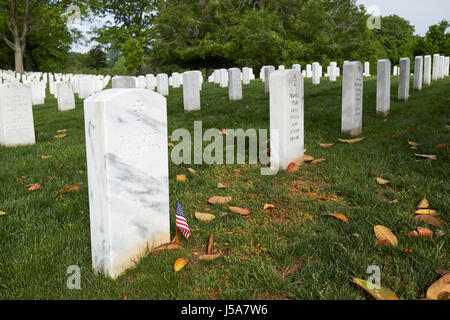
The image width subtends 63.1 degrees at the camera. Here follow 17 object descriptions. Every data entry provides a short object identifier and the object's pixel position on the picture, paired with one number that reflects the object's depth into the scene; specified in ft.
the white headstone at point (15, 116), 21.69
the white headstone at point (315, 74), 52.70
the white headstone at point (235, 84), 38.73
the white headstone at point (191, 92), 33.58
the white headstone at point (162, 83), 48.52
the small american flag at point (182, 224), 9.28
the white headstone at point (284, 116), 15.04
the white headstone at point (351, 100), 20.86
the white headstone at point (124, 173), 7.79
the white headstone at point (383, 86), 25.99
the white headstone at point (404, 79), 31.35
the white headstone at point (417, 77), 37.55
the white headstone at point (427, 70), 40.98
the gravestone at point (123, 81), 30.12
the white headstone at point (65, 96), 39.53
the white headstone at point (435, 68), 51.44
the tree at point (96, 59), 204.23
